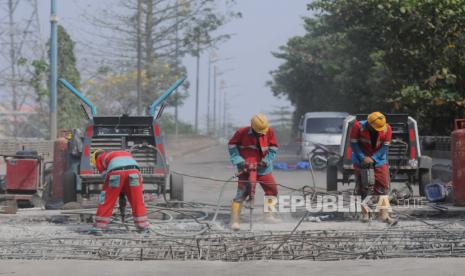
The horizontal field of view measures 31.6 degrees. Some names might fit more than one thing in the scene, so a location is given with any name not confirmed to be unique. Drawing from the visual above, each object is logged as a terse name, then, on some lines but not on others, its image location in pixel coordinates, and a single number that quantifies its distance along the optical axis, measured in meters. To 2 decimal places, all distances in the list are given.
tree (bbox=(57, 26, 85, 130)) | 41.25
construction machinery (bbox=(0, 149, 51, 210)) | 15.12
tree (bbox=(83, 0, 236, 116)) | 47.84
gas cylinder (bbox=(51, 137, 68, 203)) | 14.82
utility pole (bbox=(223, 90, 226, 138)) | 141.39
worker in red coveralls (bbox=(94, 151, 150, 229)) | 10.02
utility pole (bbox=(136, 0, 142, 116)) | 38.28
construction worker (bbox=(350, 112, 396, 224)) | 11.34
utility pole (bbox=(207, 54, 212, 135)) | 95.25
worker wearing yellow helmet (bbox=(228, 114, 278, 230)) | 10.89
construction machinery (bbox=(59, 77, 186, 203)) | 14.08
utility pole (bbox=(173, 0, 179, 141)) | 48.94
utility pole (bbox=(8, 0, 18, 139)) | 43.91
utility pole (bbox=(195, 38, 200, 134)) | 75.25
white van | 29.73
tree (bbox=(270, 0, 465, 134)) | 23.34
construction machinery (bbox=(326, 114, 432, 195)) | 15.10
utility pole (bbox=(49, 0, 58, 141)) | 26.62
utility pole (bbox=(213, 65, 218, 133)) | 102.25
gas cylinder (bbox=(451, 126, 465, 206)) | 12.27
